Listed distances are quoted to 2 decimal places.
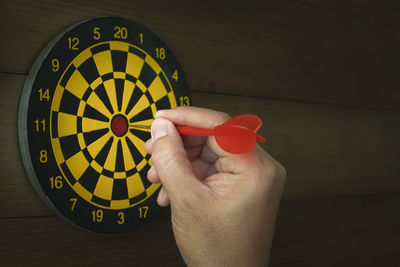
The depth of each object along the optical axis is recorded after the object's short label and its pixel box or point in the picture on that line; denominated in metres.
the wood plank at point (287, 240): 0.87
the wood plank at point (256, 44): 0.87
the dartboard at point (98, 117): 0.83
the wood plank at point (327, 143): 1.28
